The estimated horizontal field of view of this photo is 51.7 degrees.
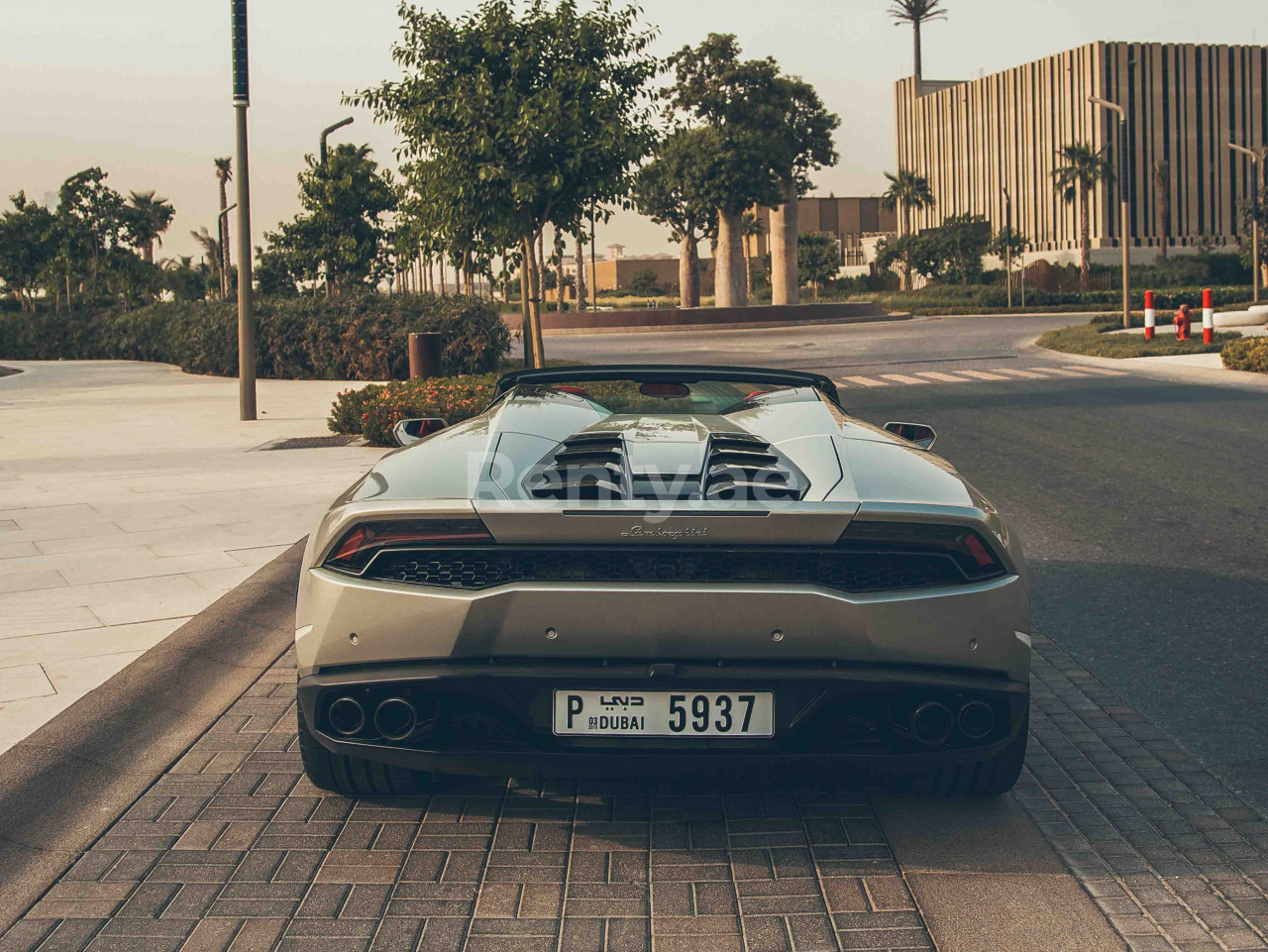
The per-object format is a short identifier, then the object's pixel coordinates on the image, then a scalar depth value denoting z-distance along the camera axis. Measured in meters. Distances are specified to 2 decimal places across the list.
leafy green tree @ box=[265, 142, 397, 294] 33.81
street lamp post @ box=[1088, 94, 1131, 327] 29.75
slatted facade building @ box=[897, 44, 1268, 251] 90.19
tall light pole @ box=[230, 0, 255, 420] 15.88
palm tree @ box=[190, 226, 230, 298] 102.21
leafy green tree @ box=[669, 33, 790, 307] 53.84
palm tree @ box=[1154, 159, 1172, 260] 82.88
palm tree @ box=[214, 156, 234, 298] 50.77
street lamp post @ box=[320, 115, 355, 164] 27.12
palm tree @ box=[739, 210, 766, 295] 60.40
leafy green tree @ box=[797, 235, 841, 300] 80.56
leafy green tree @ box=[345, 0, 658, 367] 21.12
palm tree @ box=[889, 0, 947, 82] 109.81
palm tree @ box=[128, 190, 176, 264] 83.19
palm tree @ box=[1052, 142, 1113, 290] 88.44
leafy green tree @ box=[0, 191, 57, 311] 47.81
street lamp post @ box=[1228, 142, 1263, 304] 54.43
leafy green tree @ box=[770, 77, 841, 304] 56.72
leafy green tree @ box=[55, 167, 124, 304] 47.50
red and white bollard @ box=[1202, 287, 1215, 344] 26.17
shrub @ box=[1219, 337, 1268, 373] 20.75
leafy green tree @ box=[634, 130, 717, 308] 54.47
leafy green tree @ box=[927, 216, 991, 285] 78.38
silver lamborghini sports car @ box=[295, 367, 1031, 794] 3.25
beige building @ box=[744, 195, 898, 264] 119.19
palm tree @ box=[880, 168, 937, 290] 106.38
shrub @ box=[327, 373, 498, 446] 13.84
